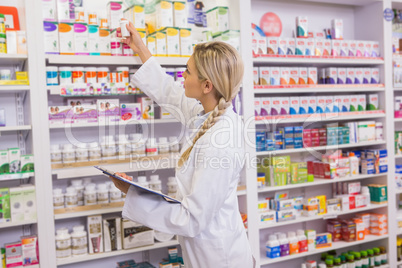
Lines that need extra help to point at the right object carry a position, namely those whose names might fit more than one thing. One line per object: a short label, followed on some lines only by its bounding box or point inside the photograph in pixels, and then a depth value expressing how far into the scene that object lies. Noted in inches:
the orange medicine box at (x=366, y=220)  169.5
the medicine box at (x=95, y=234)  117.8
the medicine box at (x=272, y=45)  146.5
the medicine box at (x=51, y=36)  110.7
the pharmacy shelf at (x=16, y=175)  107.3
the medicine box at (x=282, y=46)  147.3
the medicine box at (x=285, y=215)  149.3
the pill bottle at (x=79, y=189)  118.6
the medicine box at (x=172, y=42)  123.6
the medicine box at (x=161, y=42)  123.2
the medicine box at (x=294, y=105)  150.3
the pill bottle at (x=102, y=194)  118.1
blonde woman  71.2
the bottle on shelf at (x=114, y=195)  119.3
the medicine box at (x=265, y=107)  145.5
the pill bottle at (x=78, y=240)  115.4
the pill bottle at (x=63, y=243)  113.6
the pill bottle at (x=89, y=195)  116.9
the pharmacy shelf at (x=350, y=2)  165.7
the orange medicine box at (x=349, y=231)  162.9
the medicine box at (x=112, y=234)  120.0
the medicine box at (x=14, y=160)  108.7
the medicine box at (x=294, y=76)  151.3
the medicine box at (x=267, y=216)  146.7
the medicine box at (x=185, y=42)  126.2
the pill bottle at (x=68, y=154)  114.8
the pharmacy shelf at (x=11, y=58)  106.7
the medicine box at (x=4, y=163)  107.7
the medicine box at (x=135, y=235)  121.3
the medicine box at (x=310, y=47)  151.8
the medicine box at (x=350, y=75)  162.2
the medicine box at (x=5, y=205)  107.3
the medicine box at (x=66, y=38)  112.3
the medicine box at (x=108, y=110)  118.9
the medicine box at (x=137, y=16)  119.7
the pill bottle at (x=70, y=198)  115.4
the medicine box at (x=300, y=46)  149.9
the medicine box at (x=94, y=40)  115.9
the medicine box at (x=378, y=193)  167.3
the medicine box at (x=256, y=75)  143.8
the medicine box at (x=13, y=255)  108.3
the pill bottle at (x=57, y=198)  113.7
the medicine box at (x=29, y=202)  109.6
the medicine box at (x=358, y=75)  164.0
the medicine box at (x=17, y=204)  108.4
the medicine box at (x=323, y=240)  158.1
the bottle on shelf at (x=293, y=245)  150.3
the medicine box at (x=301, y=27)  154.6
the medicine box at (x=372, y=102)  167.0
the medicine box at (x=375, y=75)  167.6
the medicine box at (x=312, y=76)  154.6
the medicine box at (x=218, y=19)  136.0
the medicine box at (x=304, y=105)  151.9
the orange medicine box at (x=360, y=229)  163.5
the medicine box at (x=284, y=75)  148.7
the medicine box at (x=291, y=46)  148.5
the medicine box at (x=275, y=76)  147.2
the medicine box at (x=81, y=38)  113.7
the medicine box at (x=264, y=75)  145.6
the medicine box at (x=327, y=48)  155.6
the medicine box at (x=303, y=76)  152.7
